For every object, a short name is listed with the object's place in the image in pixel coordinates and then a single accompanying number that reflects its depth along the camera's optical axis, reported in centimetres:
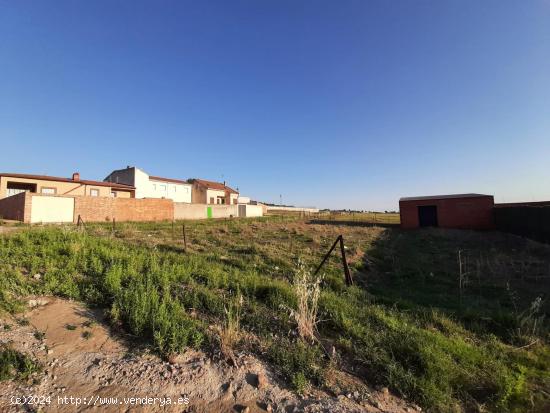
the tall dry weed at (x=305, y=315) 390
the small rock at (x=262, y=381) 292
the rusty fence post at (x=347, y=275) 691
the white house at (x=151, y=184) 3706
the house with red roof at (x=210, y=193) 4694
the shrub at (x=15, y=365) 269
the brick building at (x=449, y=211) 2502
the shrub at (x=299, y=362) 304
